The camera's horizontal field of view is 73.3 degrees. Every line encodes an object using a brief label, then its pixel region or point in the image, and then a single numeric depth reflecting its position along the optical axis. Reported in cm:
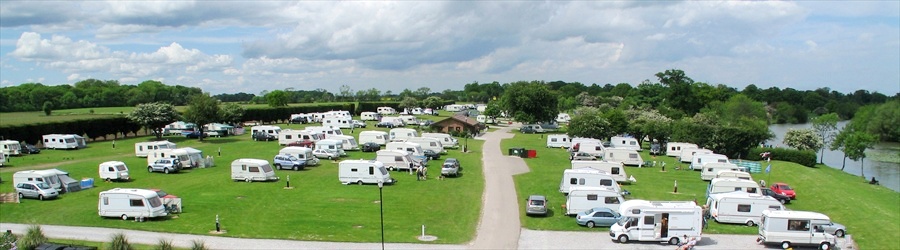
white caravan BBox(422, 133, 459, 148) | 5894
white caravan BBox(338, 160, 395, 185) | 3625
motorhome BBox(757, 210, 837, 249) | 2359
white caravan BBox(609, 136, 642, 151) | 5959
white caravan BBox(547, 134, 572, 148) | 6373
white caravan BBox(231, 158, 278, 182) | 3712
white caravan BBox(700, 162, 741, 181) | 4097
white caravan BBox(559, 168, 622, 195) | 3319
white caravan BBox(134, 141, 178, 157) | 4778
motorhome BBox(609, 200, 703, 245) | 2384
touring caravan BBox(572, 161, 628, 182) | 3869
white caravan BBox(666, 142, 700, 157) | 5653
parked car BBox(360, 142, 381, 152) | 5391
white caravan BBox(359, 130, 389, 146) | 5762
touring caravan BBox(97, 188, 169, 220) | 2675
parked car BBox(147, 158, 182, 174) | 4022
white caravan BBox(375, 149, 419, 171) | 4194
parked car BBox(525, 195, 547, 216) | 2811
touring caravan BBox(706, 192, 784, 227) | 2727
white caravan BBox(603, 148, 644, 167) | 4781
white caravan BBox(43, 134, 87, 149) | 5384
